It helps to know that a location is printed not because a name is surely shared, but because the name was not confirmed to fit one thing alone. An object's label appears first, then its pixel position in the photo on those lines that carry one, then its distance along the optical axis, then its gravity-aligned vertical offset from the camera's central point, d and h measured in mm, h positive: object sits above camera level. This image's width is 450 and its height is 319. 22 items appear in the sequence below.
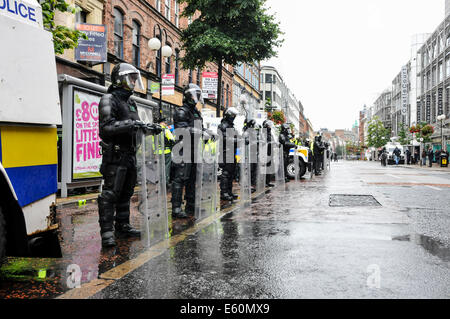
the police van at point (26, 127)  3025 +243
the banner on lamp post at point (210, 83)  21656 +3898
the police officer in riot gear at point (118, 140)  4727 +207
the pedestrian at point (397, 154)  45219 +251
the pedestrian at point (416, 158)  46900 -202
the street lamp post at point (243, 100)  17914 +2525
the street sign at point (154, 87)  17391 +2961
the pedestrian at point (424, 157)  39538 -78
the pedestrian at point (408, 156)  45628 -27
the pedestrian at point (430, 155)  35169 +100
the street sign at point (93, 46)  16439 +4472
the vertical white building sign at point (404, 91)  69625 +11146
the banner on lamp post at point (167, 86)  17547 +3034
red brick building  20453 +6750
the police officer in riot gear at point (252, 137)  10459 +508
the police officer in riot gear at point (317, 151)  19859 +271
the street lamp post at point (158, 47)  17788 +4863
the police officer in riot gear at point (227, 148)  8977 +194
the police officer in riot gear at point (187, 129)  6805 +429
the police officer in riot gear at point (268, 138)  12812 +584
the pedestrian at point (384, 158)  38344 -154
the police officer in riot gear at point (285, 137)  14125 +673
